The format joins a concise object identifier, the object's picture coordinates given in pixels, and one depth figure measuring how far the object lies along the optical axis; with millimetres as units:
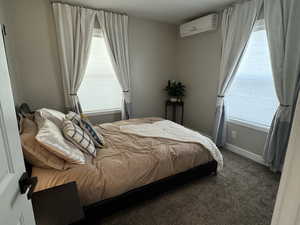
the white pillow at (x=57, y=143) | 1440
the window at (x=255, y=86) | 2547
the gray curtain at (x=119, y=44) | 3159
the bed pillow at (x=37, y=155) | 1443
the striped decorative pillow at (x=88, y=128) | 2018
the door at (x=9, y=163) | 656
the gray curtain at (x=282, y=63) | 2105
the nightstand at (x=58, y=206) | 1050
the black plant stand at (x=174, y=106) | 4125
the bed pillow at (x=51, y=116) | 1914
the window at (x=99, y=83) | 3301
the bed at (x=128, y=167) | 1487
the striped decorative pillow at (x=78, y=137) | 1690
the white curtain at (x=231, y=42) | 2562
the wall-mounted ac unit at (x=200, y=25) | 3095
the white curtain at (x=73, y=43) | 2795
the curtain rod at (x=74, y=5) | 2704
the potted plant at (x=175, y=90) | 3957
